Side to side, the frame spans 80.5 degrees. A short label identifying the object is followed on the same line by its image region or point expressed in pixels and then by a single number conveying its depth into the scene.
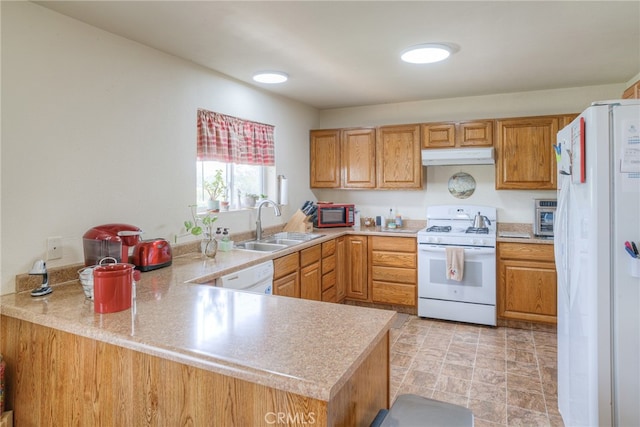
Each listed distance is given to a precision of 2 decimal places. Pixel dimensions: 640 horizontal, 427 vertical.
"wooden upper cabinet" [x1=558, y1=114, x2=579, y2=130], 3.57
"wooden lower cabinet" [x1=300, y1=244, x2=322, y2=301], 3.36
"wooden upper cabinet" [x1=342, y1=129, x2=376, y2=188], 4.38
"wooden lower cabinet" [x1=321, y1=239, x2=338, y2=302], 3.79
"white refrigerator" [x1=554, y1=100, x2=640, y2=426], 1.61
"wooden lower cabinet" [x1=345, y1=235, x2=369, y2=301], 4.20
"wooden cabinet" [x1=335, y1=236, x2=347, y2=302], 4.11
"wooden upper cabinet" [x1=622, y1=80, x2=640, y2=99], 2.88
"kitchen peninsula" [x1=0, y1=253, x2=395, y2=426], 1.05
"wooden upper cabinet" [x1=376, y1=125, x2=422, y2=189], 4.17
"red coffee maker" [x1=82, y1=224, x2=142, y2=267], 2.05
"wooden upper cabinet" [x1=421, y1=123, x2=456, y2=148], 4.02
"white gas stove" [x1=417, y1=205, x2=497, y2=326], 3.66
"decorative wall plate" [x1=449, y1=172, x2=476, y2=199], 4.26
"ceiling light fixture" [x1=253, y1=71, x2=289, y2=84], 3.18
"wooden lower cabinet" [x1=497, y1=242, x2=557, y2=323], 3.48
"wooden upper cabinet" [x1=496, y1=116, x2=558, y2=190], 3.65
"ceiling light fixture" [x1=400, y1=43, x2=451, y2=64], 2.56
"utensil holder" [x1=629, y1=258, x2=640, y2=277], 1.57
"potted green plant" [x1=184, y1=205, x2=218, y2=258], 2.71
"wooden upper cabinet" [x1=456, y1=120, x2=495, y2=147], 3.87
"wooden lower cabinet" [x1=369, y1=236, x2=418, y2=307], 4.02
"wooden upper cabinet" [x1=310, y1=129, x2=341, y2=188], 4.57
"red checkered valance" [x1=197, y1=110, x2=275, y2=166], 3.07
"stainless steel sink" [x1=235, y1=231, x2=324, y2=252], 3.38
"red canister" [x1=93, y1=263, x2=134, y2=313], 1.50
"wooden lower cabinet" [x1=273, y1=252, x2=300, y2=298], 2.93
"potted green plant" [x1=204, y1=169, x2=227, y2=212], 3.12
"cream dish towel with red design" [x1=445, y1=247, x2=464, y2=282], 3.68
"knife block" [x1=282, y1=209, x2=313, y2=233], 4.06
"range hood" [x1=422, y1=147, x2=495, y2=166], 3.81
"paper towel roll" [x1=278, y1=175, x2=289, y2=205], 4.08
